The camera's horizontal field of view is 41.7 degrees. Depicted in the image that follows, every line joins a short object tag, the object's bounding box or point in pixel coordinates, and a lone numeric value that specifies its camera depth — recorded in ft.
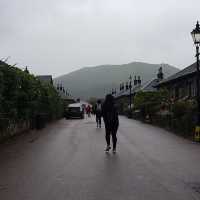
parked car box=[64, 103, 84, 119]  97.85
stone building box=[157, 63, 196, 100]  77.90
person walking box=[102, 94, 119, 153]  27.28
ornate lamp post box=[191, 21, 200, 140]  36.51
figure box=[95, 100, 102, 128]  53.40
